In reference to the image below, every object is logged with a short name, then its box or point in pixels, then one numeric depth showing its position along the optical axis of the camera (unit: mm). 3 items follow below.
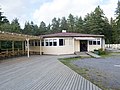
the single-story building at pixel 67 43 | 11901
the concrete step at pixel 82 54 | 11164
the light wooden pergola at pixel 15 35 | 7005
